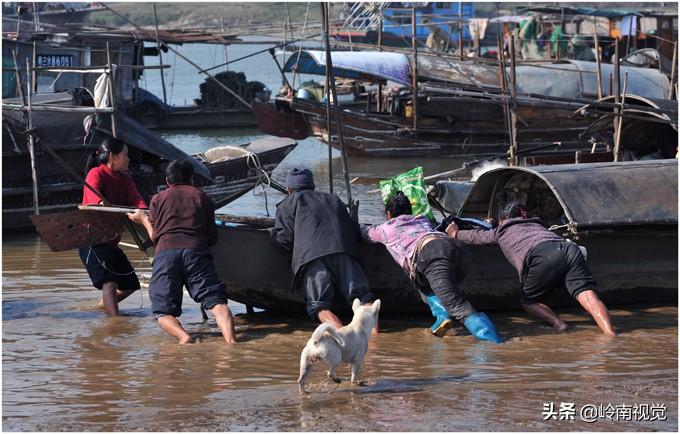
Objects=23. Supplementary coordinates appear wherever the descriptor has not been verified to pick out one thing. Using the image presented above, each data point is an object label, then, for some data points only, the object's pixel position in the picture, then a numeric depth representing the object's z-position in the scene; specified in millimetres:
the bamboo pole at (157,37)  39000
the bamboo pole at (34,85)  22602
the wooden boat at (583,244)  14383
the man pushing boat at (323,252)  13719
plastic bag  15320
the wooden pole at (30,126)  16864
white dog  10664
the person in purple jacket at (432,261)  13539
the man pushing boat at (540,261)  13898
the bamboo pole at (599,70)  28797
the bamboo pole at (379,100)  40750
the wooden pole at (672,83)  32281
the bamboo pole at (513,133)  23234
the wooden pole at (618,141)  22375
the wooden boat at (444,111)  36469
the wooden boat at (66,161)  21328
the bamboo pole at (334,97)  15055
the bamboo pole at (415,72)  34969
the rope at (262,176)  17602
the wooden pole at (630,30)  55656
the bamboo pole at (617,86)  22681
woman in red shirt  14602
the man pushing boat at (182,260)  13367
